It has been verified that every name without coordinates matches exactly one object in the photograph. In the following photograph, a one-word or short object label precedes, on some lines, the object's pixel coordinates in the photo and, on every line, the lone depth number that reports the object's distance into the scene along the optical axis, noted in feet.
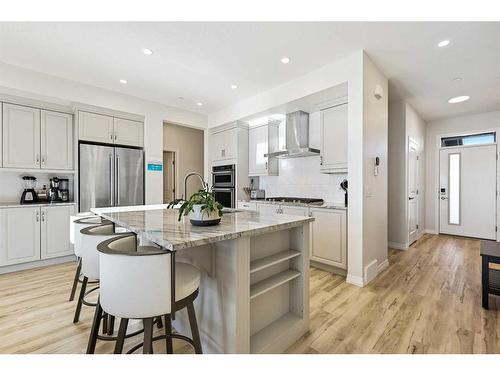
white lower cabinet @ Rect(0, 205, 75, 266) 10.28
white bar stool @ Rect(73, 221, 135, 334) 5.72
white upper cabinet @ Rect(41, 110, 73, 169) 11.41
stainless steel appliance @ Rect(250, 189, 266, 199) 15.97
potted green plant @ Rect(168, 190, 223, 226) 4.97
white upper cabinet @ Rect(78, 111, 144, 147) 12.01
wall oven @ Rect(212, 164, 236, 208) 15.49
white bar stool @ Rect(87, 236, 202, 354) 3.76
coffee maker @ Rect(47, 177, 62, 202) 12.09
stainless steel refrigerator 11.85
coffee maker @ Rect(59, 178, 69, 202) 12.39
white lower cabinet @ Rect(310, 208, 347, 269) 9.71
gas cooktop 12.26
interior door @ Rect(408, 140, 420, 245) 14.49
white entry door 15.81
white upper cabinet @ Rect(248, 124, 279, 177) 14.71
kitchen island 4.52
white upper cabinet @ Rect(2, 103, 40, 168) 10.44
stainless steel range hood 12.91
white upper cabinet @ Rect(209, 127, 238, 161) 15.34
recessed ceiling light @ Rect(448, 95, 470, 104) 13.28
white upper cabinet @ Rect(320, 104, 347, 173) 10.44
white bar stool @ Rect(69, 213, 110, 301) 6.93
